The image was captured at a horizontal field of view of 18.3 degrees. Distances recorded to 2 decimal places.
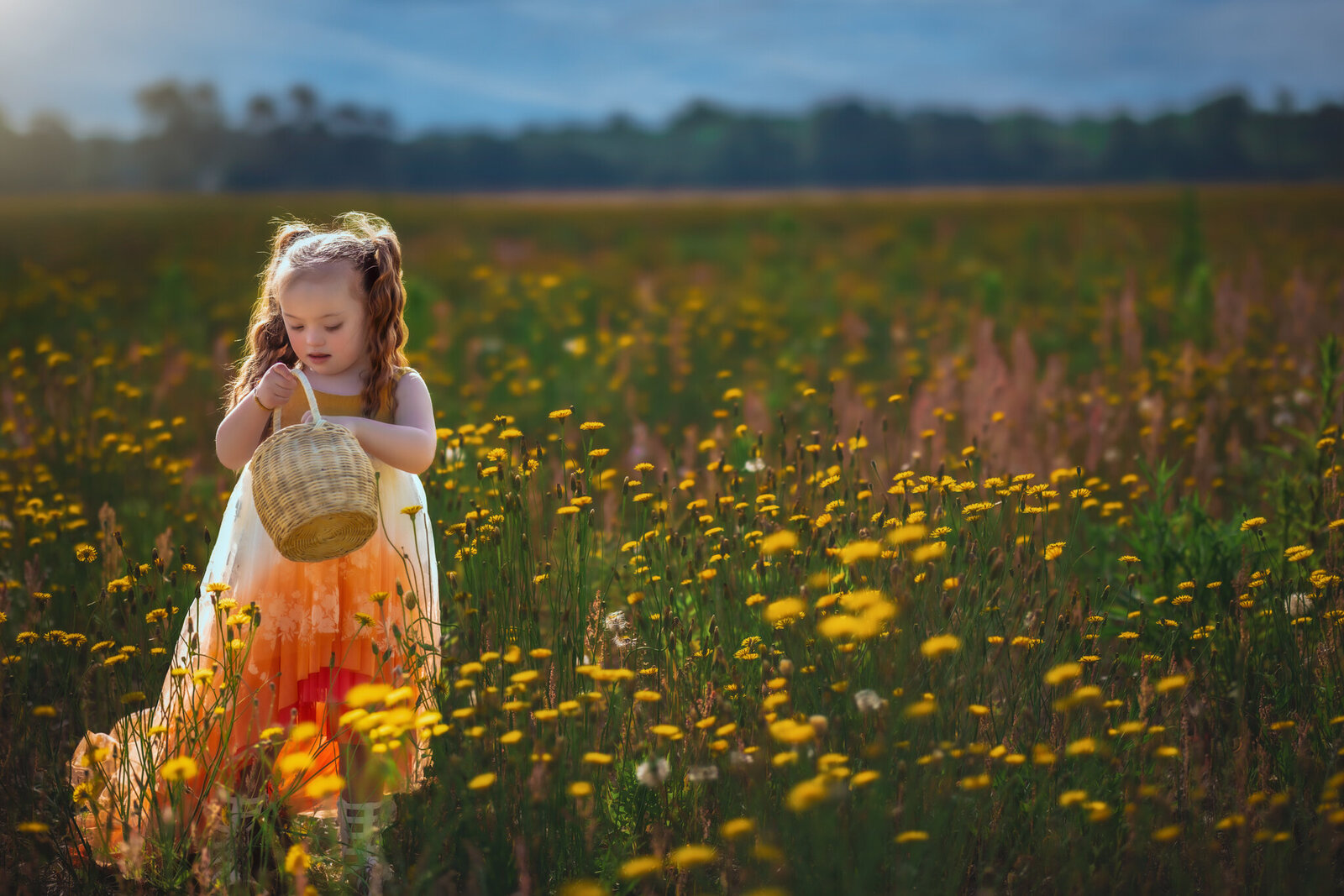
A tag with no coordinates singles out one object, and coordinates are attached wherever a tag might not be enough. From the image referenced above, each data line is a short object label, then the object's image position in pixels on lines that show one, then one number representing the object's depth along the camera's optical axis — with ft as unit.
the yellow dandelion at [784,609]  17.45
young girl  18.14
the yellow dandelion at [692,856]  16.76
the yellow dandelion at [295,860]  16.95
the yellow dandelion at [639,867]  16.78
